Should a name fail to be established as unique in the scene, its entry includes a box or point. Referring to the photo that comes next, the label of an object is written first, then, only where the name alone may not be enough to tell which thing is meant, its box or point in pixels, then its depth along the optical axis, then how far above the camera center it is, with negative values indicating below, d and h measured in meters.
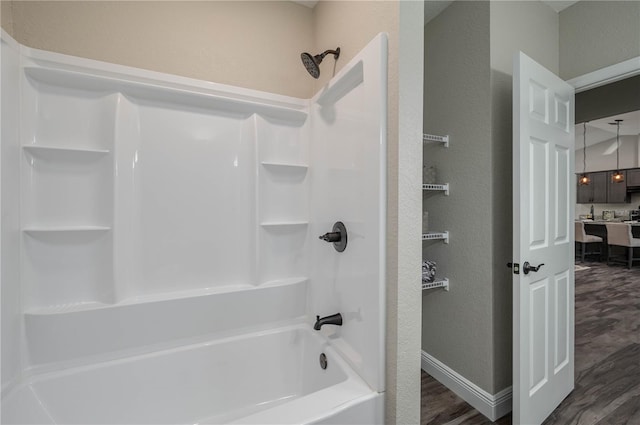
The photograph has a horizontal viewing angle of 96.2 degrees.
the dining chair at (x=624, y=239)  5.77 -0.60
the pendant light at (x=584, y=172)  7.30 +0.99
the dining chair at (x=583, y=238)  6.39 -0.64
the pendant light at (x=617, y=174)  7.18 +0.89
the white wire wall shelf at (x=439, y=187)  1.96 +0.16
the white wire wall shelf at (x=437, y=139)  1.97 +0.50
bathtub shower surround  1.15 -0.17
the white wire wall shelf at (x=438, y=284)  2.01 -0.53
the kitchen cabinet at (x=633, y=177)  6.94 +0.79
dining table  6.30 -0.47
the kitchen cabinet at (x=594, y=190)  7.68 +0.54
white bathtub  1.06 -0.81
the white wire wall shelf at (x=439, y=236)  1.96 -0.18
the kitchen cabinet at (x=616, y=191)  7.25 +0.46
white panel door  1.57 -0.19
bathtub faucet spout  1.38 -0.53
